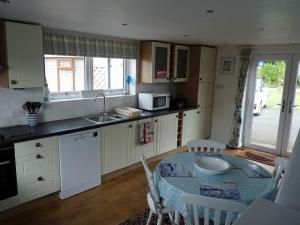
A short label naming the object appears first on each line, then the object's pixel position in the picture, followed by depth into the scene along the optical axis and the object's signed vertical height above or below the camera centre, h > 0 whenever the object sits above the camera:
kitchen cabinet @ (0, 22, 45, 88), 2.63 +0.23
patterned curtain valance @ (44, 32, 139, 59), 3.21 +0.46
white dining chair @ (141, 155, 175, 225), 2.12 -1.09
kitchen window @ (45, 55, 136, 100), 3.47 +0.05
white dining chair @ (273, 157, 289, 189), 2.42 -0.85
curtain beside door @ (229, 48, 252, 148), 4.79 -0.31
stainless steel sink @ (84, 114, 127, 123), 3.63 -0.62
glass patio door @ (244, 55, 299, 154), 4.60 -0.43
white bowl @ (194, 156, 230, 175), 2.17 -0.81
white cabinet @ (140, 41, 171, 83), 4.20 +0.32
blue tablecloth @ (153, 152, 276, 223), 1.91 -0.86
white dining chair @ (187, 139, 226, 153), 3.01 -0.79
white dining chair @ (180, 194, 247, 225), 1.62 -0.84
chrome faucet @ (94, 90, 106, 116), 3.83 -0.28
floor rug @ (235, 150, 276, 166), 4.52 -1.45
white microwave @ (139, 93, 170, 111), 4.26 -0.39
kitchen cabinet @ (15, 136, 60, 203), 2.63 -1.05
